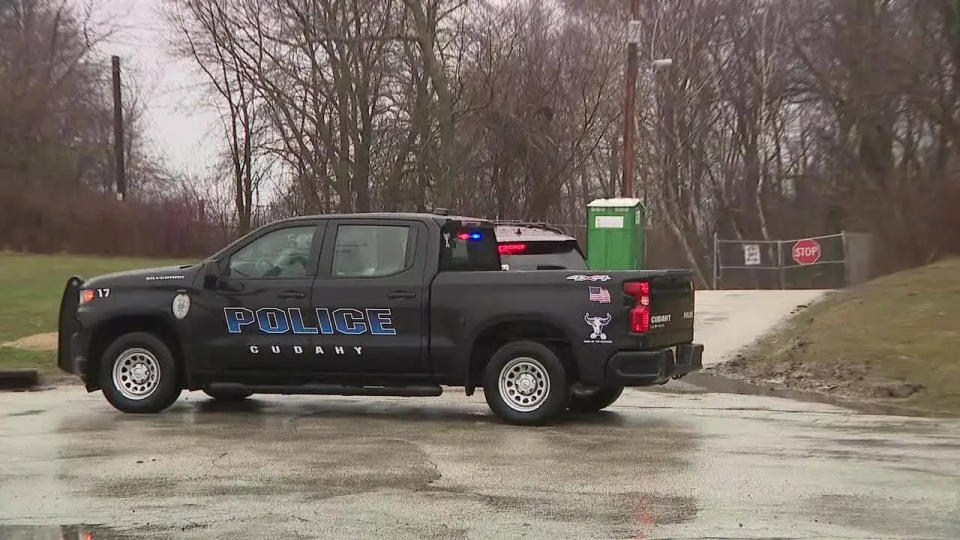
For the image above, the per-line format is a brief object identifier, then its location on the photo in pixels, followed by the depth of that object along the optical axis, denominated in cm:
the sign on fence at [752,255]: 3441
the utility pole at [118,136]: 4575
